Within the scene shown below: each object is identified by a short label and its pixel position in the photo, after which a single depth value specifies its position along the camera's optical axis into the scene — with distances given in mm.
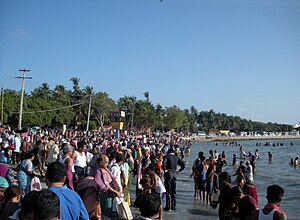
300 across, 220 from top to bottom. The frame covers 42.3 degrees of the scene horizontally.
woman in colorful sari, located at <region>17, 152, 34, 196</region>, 7738
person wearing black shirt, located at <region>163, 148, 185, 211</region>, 10461
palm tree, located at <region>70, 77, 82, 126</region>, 84875
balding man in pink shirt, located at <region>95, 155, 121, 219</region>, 6230
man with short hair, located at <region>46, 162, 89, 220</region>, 4203
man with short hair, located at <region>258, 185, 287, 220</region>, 4492
